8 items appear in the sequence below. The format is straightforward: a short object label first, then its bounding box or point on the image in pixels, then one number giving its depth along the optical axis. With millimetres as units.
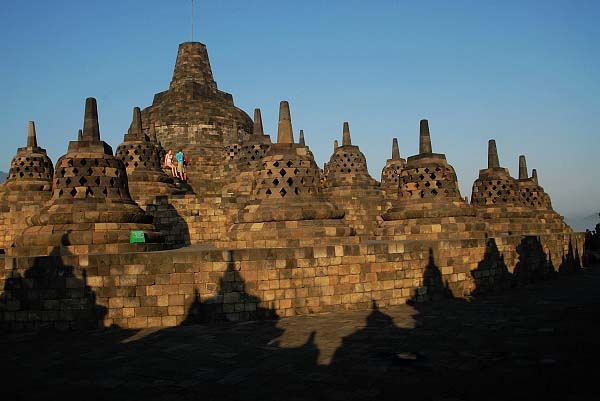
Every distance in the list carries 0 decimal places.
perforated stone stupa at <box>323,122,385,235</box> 22328
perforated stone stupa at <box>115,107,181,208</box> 19766
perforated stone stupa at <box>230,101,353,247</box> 11984
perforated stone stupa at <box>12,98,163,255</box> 10617
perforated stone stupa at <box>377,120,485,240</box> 14438
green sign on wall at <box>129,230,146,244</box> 11008
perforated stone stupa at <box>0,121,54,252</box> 18875
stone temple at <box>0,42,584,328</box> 9492
